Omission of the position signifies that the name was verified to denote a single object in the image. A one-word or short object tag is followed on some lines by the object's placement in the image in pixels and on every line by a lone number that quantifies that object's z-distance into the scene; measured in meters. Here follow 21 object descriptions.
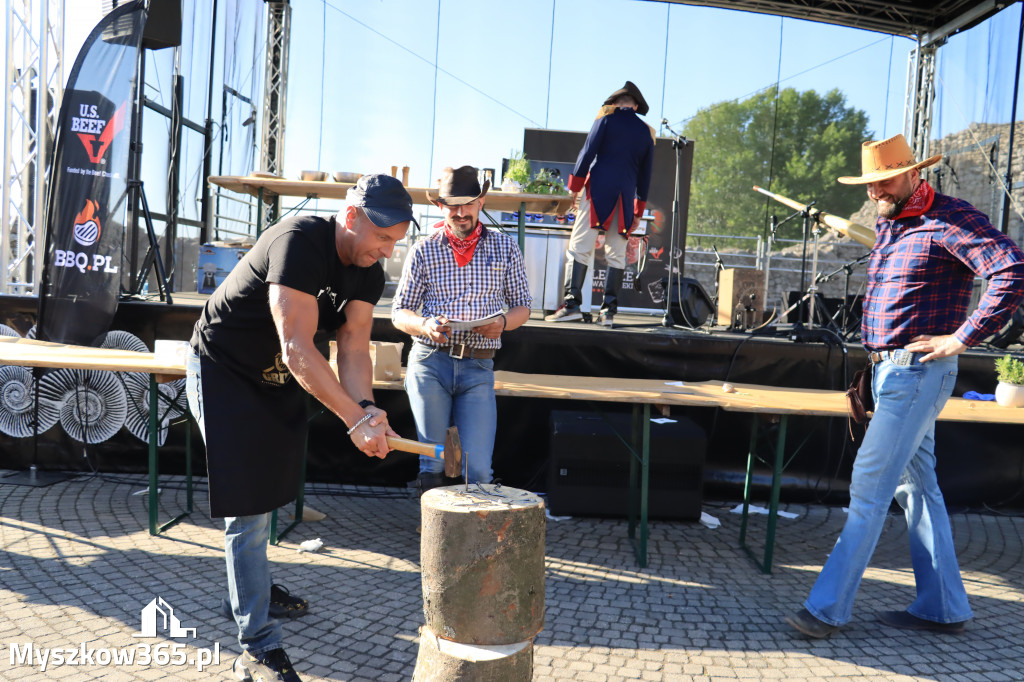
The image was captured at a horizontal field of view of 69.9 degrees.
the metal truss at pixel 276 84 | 9.54
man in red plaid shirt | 2.76
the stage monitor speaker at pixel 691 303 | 6.81
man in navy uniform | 5.52
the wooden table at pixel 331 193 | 5.57
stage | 5.05
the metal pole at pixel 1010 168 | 8.92
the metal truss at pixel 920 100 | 9.59
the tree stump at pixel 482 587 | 2.02
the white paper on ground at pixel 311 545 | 4.01
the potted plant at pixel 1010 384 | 4.02
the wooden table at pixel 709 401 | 3.69
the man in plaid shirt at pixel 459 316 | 3.32
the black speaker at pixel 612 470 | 4.56
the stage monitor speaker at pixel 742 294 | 6.26
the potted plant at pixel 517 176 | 5.91
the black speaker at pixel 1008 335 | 6.02
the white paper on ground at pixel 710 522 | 4.71
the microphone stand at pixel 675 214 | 5.19
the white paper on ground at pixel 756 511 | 5.04
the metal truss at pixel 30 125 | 5.37
